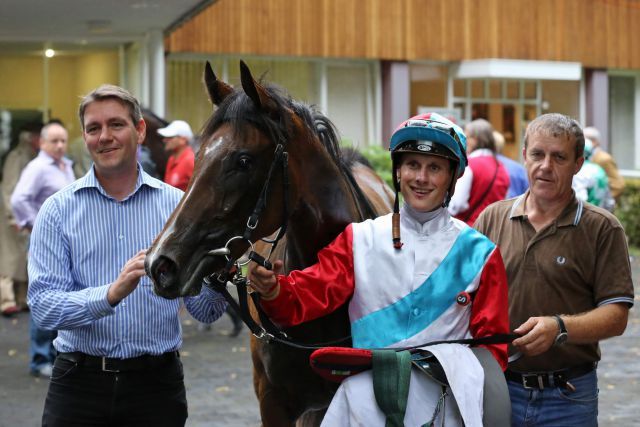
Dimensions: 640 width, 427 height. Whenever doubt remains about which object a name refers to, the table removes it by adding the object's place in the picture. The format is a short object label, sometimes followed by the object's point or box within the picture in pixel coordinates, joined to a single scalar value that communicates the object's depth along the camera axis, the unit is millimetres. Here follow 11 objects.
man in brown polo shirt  3816
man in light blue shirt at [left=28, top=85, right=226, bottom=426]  3764
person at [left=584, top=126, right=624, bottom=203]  13445
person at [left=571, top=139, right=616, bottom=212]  9031
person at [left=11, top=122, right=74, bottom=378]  9352
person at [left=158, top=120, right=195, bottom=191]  10719
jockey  3186
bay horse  3259
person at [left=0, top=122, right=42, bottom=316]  11469
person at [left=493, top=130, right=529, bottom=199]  9211
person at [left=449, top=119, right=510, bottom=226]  8711
